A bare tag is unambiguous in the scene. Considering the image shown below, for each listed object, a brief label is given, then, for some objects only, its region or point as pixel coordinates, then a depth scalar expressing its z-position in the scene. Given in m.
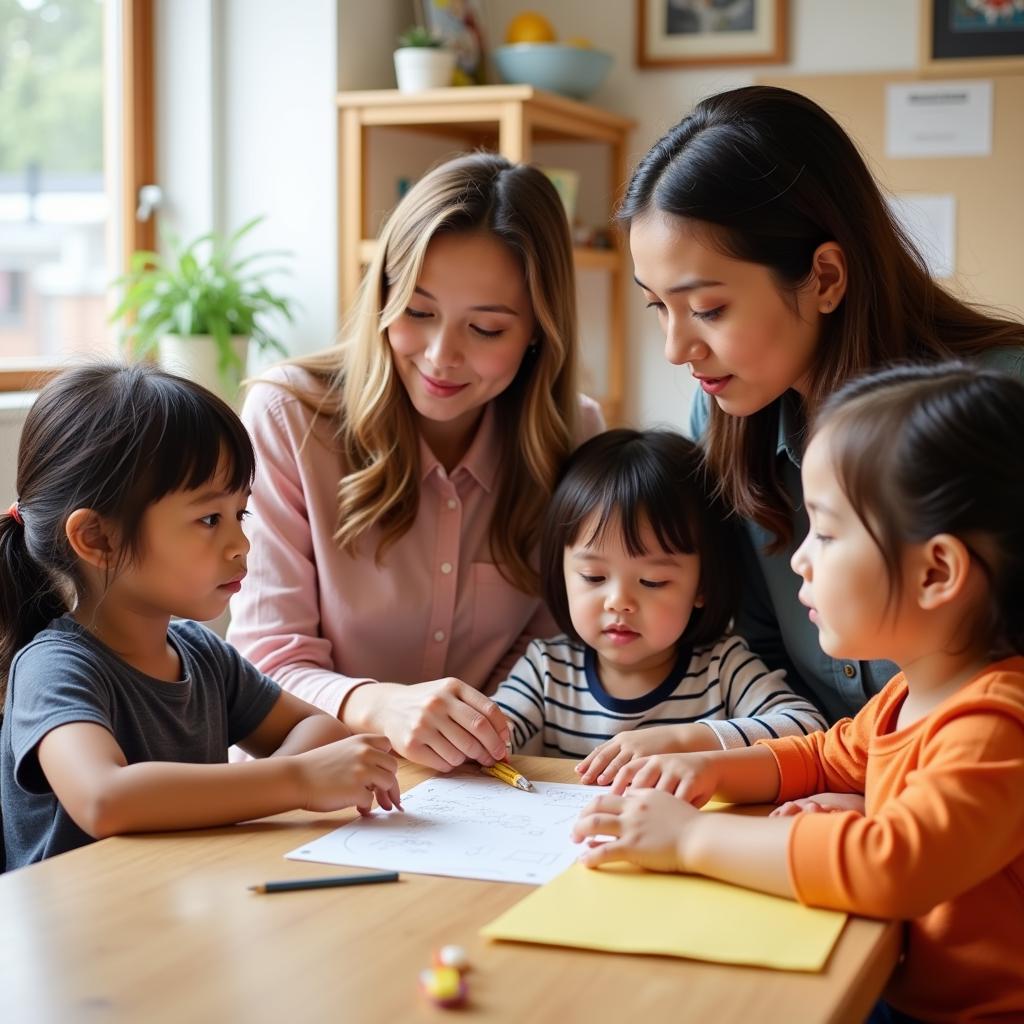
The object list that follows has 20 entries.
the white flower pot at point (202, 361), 3.06
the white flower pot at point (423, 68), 3.24
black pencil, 1.06
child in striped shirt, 1.72
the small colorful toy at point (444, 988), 0.85
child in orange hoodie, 1.01
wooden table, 0.86
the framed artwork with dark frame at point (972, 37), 3.44
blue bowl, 3.44
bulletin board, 3.49
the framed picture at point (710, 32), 3.60
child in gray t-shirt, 1.34
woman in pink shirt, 1.85
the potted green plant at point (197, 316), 3.06
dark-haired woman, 1.53
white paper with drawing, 1.13
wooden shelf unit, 3.16
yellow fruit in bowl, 3.50
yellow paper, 0.94
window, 3.10
